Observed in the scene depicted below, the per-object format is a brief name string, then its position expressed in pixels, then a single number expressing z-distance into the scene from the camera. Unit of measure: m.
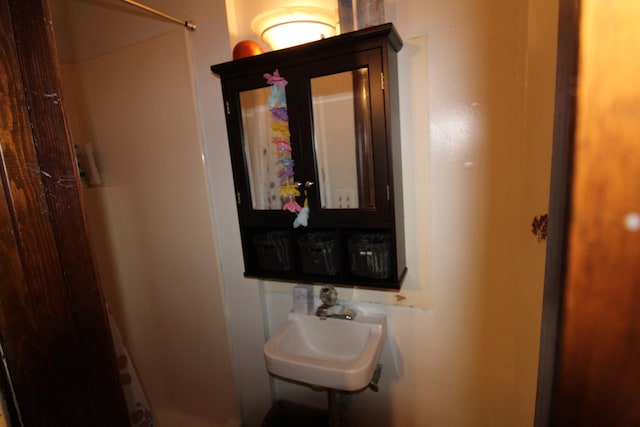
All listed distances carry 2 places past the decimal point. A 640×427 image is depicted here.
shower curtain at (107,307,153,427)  1.00
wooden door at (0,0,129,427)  0.40
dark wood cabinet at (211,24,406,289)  0.89
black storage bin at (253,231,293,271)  1.13
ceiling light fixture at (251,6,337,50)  0.92
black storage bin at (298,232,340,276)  1.05
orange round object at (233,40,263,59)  1.03
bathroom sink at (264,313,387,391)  0.93
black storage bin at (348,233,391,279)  0.99
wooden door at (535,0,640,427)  0.25
